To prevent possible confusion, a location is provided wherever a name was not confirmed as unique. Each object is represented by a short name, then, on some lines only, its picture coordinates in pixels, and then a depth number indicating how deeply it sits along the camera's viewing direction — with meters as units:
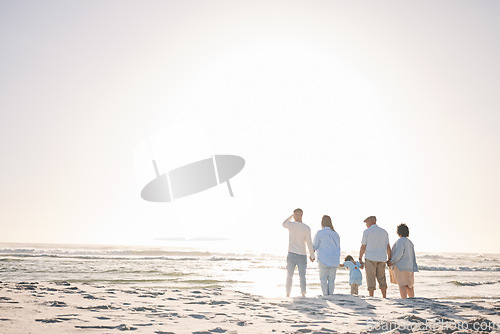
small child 10.38
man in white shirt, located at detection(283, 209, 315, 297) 9.34
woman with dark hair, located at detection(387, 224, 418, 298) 9.25
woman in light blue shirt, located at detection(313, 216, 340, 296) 9.39
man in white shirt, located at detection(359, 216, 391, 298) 9.38
